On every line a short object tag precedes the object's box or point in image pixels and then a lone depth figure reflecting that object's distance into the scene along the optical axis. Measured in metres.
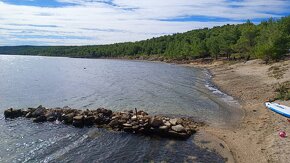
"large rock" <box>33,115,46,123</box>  20.74
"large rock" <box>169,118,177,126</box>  18.43
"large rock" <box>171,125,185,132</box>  17.48
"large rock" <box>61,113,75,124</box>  20.40
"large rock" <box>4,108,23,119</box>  22.04
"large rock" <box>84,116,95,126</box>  20.00
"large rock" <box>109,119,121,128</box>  19.07
